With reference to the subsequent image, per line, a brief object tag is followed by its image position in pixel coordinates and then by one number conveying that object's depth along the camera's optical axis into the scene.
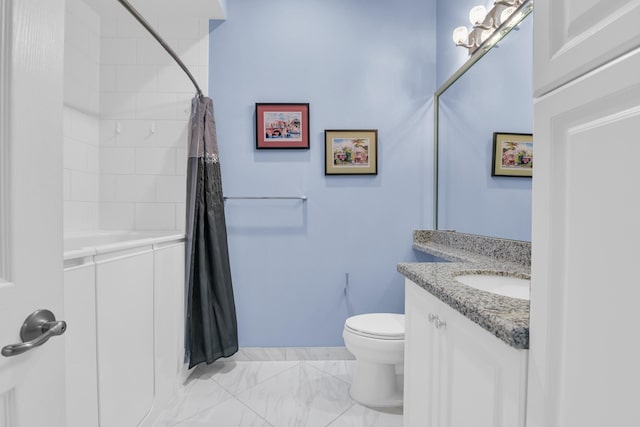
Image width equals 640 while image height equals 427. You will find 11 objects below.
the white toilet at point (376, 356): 1.54
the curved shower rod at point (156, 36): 1.23
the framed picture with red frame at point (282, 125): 2.12
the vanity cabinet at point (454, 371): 0.62
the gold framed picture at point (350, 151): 2.14
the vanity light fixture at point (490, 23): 1.37
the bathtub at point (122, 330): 0.94
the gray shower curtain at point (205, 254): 1.83
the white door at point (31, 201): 0.54
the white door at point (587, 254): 0.40
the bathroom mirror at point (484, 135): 1.32
